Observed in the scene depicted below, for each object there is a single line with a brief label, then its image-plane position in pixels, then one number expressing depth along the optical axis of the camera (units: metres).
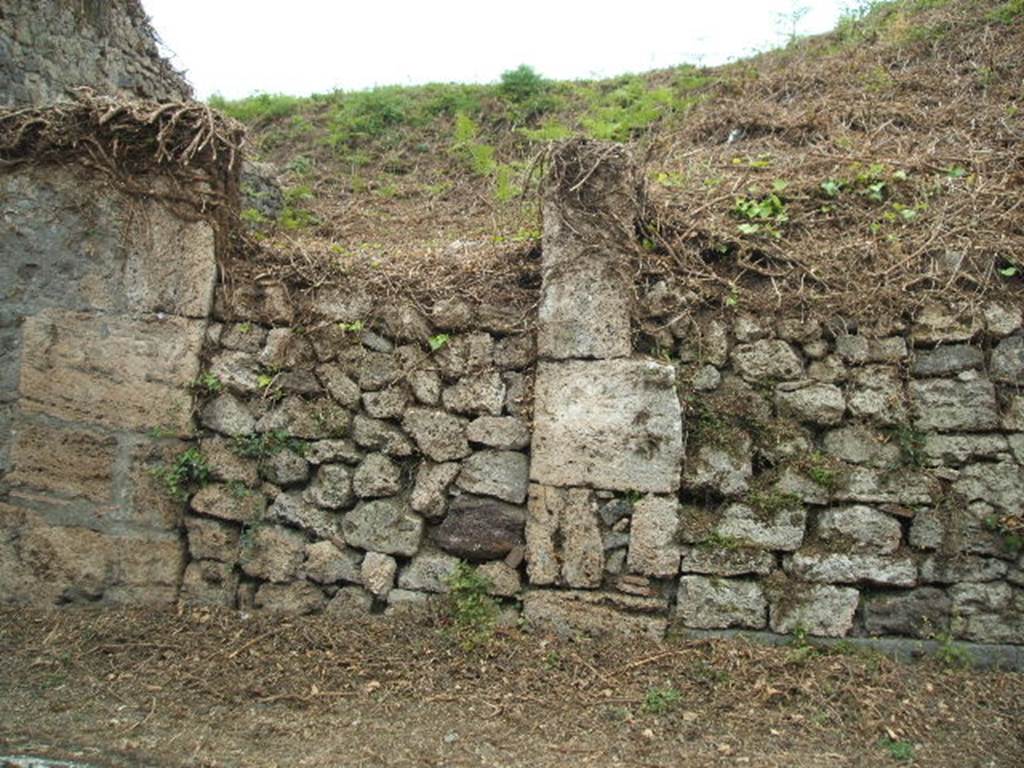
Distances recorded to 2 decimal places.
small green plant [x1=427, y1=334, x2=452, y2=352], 4.16
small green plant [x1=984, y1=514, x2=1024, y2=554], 3.67
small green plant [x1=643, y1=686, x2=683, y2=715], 3.42
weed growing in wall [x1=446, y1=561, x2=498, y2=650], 3.87
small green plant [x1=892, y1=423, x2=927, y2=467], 3.81
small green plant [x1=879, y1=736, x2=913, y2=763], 3.09
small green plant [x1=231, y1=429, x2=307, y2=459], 4.18
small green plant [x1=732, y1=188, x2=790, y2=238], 4.29
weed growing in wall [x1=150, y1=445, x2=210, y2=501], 4.12
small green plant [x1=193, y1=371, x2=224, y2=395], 4.21
